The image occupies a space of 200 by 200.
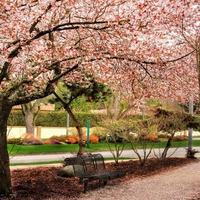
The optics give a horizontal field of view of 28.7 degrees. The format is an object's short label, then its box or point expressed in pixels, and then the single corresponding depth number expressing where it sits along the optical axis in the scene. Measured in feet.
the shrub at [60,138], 81.26
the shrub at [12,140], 72.51
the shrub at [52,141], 77.20
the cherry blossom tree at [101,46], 29.58
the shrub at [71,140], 80.74
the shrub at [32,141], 72.69
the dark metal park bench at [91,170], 33.48
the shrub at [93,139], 84.27
